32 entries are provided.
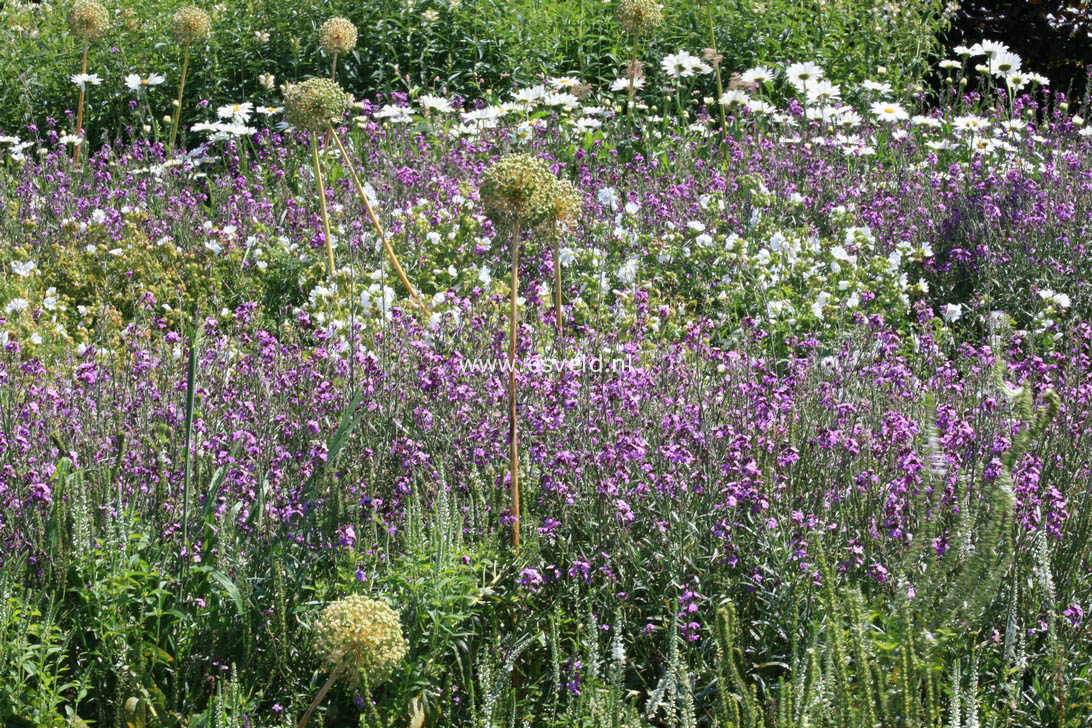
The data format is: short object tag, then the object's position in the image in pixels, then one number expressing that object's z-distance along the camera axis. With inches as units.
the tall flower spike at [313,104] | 175.0
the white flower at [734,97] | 263.3
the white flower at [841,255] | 193.5
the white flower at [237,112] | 256.8
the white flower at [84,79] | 255.2
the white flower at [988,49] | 278.2
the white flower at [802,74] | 276.7
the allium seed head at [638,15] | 233.3
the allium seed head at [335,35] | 212.5
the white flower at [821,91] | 260.7
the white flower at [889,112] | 260.3
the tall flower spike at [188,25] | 242.5
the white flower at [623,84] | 271.9
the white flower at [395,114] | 251.9
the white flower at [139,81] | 273.3
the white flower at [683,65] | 272.7
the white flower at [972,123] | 248.8
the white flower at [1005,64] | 284.4
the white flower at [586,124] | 251.0
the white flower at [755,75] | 266.4
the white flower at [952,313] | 184.4
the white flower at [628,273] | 194.2
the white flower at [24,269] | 202.8
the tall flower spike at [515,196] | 112.5
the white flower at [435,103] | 256.8
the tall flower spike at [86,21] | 245.0
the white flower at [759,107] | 253.1
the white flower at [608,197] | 214.7
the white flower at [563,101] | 262.7
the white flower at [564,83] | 277.5
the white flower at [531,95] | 266.5
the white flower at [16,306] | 186.4
